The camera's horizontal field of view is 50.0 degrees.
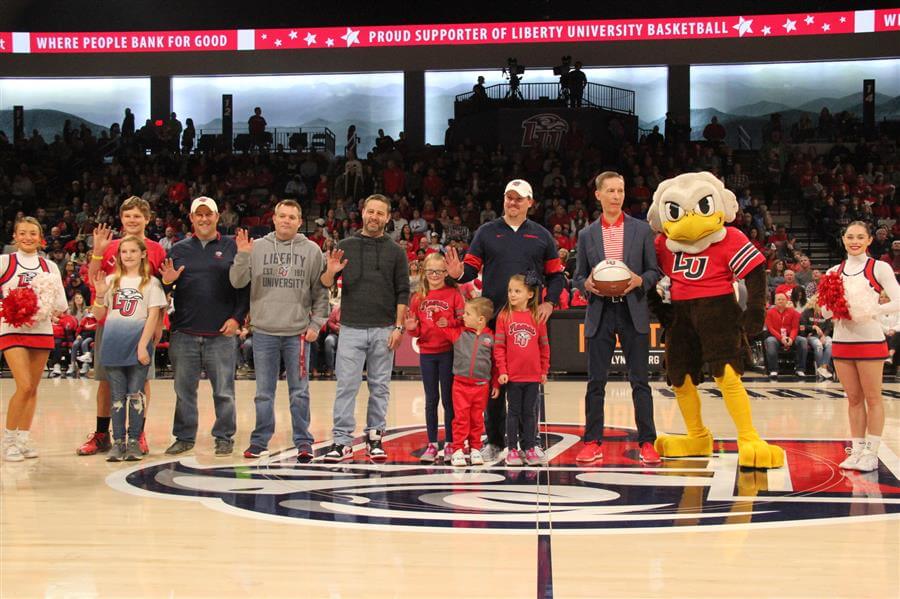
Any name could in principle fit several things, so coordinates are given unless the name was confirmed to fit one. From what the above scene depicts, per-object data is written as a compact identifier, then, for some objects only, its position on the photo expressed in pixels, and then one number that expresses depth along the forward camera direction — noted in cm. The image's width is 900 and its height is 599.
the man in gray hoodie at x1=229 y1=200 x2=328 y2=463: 642
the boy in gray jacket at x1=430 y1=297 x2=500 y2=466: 616
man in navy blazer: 623
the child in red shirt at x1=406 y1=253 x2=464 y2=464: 636
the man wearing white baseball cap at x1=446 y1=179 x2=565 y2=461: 633
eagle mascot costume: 596
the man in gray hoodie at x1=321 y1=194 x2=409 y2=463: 635
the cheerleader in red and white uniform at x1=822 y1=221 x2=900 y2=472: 594
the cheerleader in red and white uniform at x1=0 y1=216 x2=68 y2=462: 642
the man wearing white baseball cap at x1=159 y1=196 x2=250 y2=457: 666
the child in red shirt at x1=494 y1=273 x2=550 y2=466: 614
